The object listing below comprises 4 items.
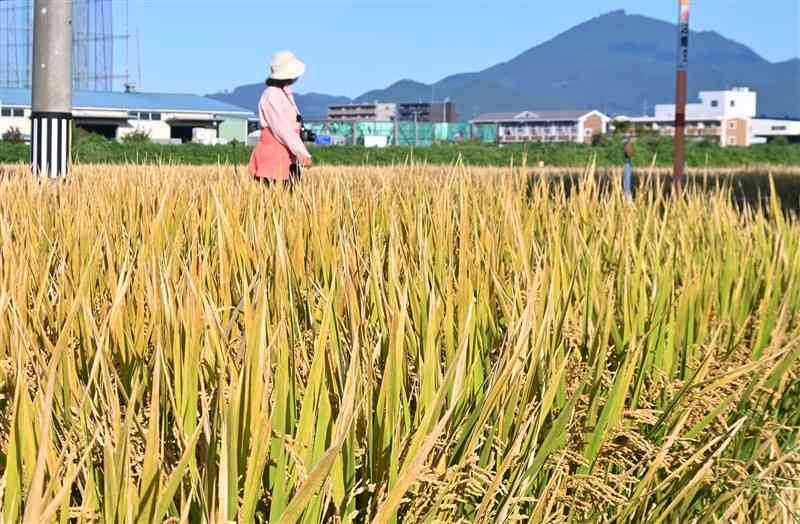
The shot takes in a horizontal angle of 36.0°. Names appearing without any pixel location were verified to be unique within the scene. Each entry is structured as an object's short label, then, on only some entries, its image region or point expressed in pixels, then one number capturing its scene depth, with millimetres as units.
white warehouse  64150
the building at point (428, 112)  118125
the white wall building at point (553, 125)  135875
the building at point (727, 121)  122688
